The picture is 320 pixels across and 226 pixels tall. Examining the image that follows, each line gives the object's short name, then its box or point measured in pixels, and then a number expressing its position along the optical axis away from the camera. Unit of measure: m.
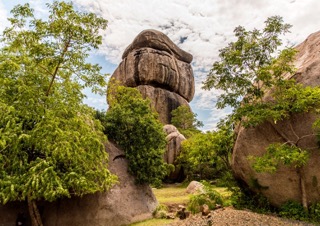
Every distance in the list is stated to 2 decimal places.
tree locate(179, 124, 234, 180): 13.70
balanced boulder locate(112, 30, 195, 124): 41.03
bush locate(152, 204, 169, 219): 13.07
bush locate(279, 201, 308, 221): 10.07
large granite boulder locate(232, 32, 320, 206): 10.59
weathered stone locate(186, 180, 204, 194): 21.00
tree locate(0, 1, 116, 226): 8.30
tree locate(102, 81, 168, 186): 13.87
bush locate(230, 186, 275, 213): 11.51
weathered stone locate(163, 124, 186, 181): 28.92
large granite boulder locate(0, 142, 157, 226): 11.60
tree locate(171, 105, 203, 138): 39.72
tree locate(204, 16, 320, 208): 9.85
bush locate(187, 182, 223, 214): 12.22
